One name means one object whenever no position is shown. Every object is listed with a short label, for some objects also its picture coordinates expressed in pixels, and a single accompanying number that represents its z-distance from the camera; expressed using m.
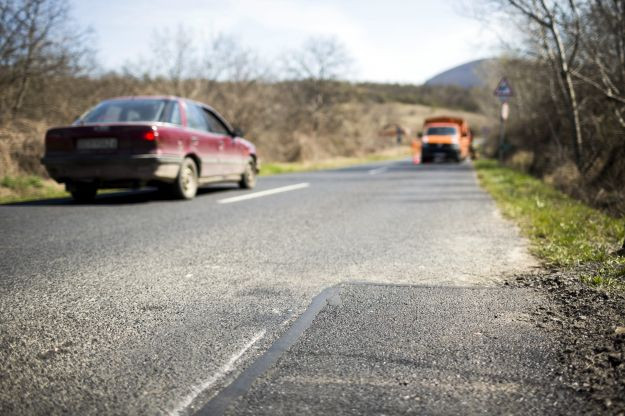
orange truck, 29.53
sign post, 21.36
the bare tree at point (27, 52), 11.80
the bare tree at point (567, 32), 11.43
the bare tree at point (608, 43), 10.14
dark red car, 7.98
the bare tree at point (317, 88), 54.59
